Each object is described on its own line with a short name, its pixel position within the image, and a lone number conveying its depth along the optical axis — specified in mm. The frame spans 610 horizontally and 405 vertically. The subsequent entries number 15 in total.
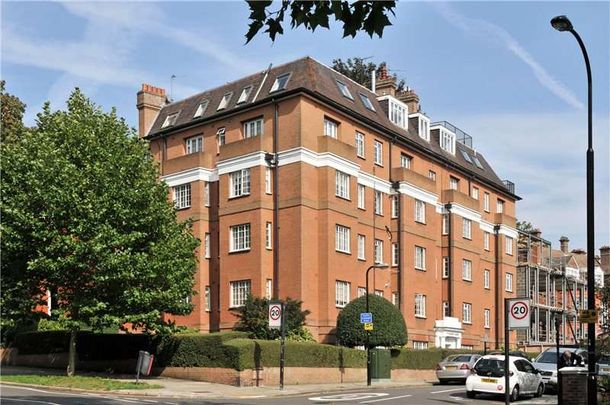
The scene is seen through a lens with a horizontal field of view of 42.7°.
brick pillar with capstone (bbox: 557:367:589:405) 20078
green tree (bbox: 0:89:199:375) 29203
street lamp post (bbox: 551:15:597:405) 15625
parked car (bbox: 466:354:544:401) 26312
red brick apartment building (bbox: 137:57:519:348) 40812
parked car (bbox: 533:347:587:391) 30438
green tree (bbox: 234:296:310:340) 36812
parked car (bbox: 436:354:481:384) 36094
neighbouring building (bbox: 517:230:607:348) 68125
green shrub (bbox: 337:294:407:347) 38312
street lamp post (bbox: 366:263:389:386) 33375
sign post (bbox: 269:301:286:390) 28531
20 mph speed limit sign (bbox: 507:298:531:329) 16281
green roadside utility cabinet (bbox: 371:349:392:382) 37250
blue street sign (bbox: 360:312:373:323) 33125
